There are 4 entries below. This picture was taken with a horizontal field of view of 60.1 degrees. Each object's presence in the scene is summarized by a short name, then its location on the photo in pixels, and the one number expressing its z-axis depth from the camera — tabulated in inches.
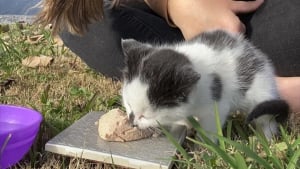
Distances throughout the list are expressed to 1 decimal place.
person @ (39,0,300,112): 12.9
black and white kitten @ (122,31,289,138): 9.3
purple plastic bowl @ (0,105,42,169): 9.0
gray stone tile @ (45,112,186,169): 9.3
